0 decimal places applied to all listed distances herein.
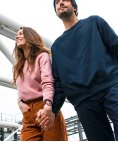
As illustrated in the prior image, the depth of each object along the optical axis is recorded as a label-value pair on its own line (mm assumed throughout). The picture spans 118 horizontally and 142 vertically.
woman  2108
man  1722
